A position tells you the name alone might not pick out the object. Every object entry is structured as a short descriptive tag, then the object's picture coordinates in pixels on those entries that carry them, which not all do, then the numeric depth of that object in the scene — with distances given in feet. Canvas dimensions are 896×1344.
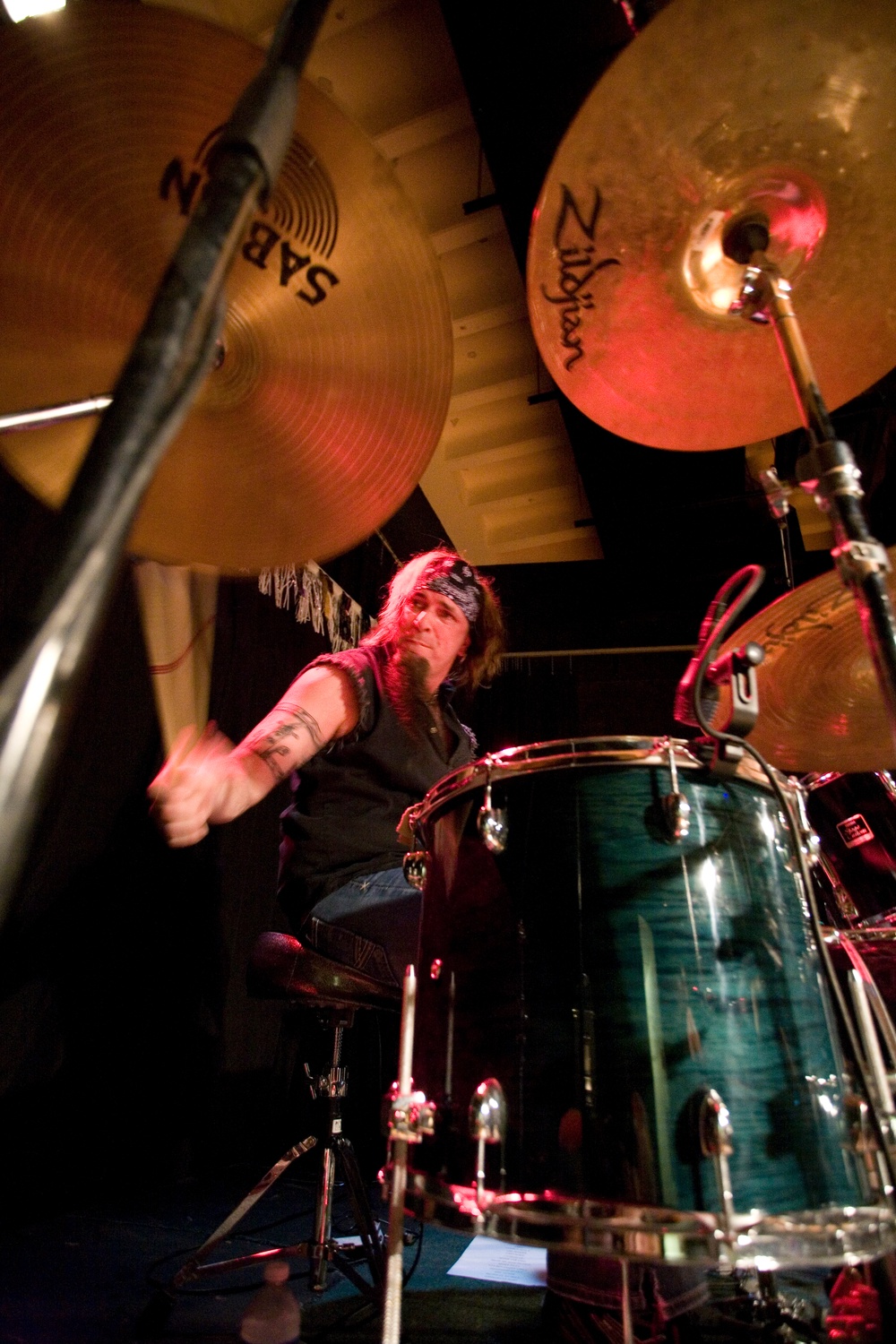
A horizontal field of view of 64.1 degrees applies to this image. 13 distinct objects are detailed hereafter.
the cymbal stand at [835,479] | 2.99
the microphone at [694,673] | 3.28
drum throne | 4.99
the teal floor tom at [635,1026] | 2.85
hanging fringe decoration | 10.84
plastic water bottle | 3.69
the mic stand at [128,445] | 1.17
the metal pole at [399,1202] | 2.73
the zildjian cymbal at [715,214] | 3.77
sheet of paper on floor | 5.82
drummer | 4.31
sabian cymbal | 3.13
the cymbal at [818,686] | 5.32
